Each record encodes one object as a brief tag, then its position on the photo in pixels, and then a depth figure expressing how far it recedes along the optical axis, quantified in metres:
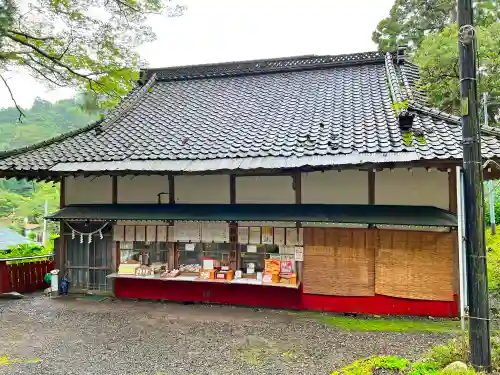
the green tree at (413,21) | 24.75
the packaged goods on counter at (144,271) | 8.94
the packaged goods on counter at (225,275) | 8.38
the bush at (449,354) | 4.07
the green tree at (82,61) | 8.24
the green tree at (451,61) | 15.23
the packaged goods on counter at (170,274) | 8.75
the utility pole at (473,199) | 3.84
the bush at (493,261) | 8.77
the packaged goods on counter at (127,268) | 9.05
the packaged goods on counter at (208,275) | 8.47
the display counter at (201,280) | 7.95
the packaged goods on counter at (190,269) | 8.85
